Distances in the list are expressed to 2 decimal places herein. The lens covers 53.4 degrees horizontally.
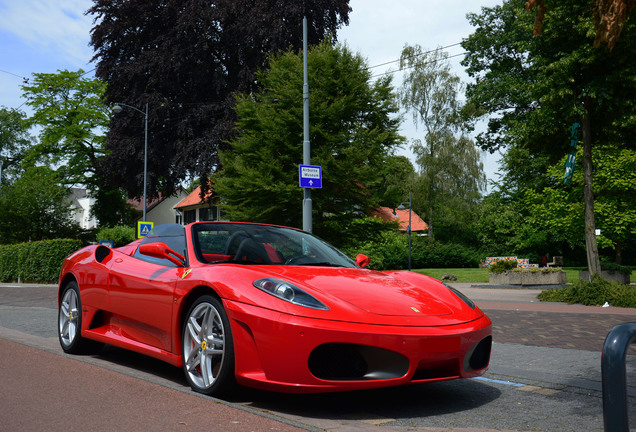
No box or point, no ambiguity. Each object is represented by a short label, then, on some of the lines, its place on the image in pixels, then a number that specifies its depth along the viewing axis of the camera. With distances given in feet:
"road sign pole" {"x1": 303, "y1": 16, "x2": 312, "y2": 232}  54.24
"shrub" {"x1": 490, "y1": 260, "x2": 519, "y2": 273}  83.12
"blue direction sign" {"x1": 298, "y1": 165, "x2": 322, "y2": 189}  52.23
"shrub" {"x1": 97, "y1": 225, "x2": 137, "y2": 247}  128.26
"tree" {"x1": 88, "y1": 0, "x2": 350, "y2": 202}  88.22
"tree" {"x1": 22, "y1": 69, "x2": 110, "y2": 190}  138.62
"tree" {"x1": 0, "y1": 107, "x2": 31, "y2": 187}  203.72
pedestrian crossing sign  86.69
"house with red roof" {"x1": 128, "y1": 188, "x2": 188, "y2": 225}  264.52
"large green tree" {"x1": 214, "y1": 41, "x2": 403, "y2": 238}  68.74
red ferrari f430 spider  12.44
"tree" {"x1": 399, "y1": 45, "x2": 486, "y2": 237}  144.46
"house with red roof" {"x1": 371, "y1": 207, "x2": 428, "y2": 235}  217.21
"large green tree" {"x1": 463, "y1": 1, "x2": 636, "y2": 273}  48.21
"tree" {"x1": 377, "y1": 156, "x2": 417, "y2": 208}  72.43
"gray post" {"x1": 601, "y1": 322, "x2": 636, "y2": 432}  7.40
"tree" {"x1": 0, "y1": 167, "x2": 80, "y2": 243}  102.94
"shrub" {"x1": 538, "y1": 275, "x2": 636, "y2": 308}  44.91
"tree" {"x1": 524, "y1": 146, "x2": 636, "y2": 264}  109.19
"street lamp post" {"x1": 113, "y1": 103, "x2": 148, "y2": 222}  90.17
